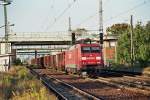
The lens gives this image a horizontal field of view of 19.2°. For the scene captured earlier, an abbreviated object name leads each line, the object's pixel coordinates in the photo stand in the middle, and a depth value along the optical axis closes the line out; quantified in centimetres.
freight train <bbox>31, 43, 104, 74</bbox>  3794
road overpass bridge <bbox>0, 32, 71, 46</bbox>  8131
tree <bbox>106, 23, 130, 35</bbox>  11930
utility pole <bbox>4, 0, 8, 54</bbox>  5507
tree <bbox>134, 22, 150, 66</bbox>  5422
